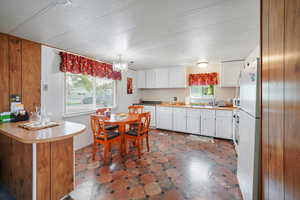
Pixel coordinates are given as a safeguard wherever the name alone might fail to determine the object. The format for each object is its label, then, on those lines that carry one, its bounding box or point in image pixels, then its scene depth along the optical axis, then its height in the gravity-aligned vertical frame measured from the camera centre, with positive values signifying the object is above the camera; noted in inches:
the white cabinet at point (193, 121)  149.9 -27.4
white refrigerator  45.3 -13.8
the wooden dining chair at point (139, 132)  99.0 -27.8
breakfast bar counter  49.0 -28.1
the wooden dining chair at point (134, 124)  122.5 -25.2
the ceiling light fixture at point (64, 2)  48.3 +37.9
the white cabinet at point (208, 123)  141.9 -27.8
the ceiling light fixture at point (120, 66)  107.2 +28.2
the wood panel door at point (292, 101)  21.1 -0.4
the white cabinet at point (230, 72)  139.2 +30.3
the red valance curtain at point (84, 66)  103.5 +31.2
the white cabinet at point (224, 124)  133.3 -28.1
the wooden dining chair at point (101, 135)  89.4 -27.7
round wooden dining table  93.6 -16.8
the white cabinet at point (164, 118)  167.9 -26.9
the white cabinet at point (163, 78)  170.9 +30.7
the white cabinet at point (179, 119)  158.6 -26.7
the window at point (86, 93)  113.7 +5.9
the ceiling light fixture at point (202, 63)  137.1 +39.2
